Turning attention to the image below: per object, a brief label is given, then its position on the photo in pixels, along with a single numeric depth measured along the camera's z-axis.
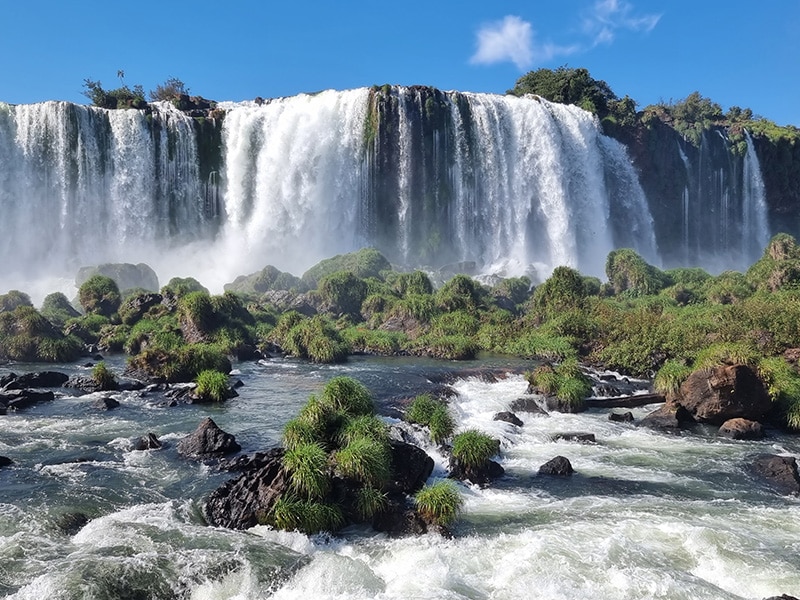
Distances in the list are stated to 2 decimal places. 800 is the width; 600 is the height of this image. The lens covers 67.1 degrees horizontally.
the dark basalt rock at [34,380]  21.12
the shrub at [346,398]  14.03
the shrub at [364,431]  12.53
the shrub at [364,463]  11.59
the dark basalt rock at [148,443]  15.19
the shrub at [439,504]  11.02
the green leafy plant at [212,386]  20.59
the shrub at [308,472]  10.90
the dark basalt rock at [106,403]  19.31
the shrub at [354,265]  50.88
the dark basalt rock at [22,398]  19.14
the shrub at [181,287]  35.25
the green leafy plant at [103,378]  21.84
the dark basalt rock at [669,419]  17.94
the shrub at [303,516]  10.60
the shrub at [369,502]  11.16
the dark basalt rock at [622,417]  18.73
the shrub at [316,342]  30.55
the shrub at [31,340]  29.00
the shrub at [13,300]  36.25
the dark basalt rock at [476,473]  13.62
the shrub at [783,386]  17.95
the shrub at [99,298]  36.97
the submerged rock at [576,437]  16.75
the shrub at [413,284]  43.19
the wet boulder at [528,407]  19.67
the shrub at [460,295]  38.28
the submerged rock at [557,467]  14.05
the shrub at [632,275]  43.53
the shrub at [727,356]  19.88
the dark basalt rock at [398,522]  10.91
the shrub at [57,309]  35.78
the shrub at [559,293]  35.59
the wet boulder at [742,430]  17.09
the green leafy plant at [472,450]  13.77
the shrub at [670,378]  20.66
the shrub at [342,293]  41.91
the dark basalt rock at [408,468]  12.49
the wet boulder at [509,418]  18.26
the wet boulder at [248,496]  10.95
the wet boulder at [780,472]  13.26
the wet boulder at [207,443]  14.67
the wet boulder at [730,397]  18.00
